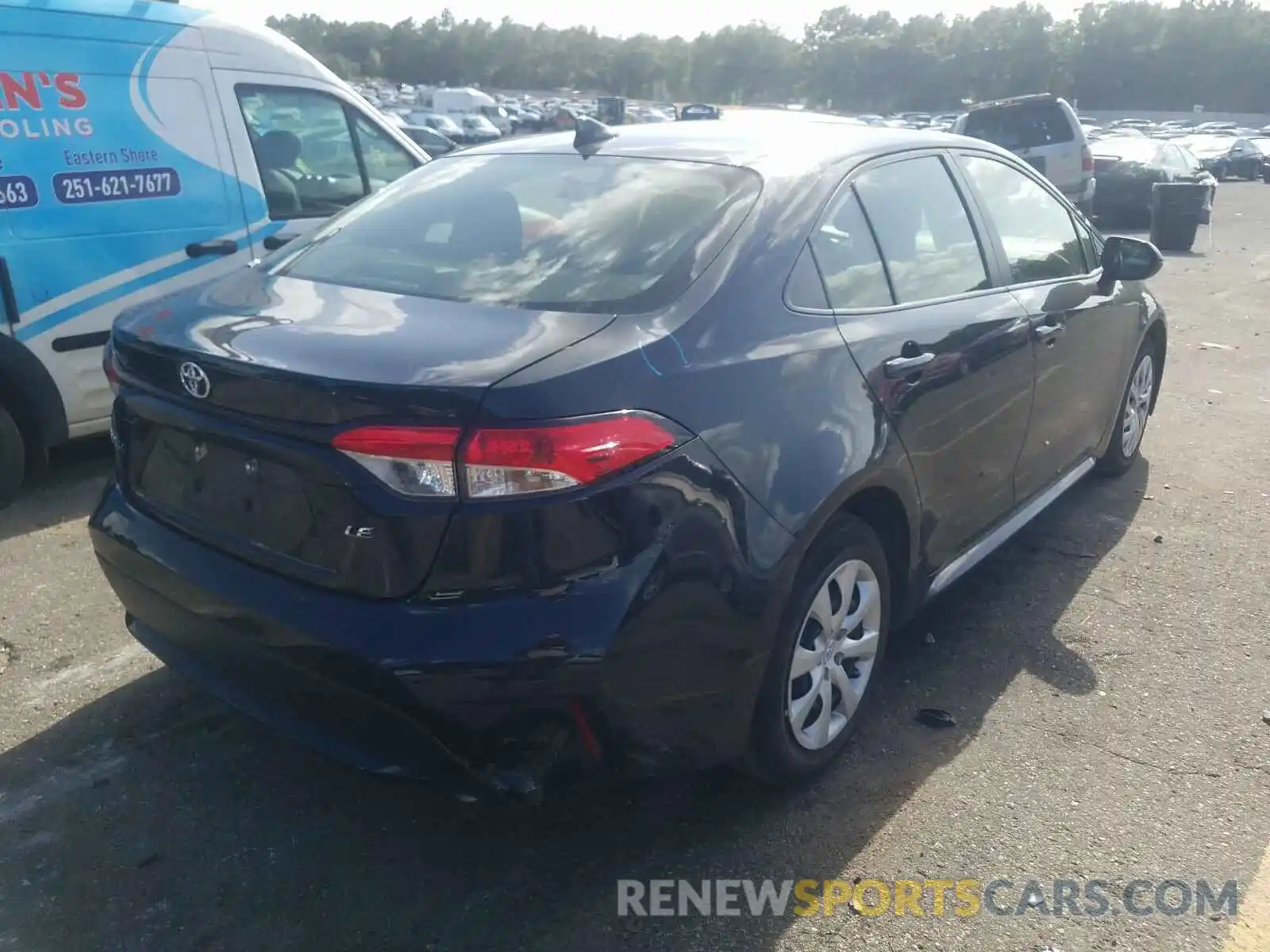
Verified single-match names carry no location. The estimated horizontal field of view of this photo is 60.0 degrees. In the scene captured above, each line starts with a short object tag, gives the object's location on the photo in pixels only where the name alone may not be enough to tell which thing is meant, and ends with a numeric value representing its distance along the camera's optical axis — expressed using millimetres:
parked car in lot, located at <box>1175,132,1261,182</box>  33344
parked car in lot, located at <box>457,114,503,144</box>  44719
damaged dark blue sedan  2209
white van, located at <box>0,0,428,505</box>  4543
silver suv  13609
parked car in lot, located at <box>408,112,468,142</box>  42250
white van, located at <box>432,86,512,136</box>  53750
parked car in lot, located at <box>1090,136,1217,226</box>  17391
